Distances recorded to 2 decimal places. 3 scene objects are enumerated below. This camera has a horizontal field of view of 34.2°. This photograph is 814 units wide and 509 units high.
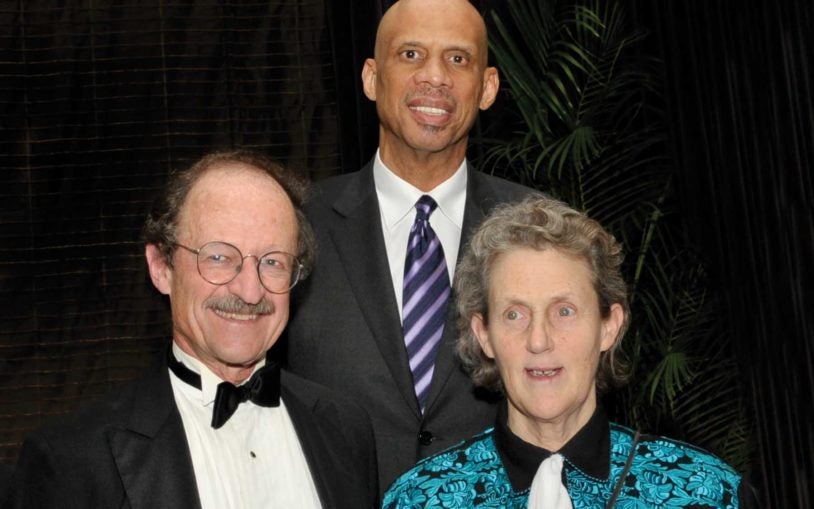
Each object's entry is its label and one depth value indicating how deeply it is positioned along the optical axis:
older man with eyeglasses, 2.37
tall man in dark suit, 3.10
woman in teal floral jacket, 2.48
